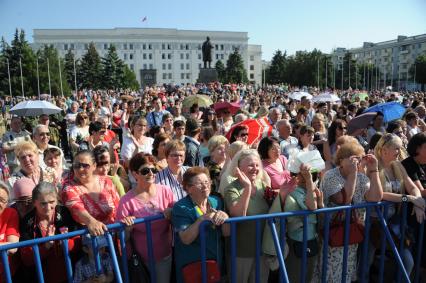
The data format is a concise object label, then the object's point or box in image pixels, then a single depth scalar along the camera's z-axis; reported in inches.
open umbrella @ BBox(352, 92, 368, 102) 626.0
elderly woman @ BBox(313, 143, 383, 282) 130.6
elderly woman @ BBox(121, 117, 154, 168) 221.9
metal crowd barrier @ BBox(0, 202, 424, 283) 106.9
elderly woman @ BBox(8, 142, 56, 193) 155.7
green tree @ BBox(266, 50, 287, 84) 2975.1
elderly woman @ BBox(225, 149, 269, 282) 121.9
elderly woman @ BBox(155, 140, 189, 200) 151.5
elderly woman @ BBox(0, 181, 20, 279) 109.0
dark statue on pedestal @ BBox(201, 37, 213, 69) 1624.0
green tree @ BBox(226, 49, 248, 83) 3051.2
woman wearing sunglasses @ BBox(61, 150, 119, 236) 118.3
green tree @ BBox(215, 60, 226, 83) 2999.5
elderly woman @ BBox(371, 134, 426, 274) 134.8
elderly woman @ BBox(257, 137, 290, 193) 164.6
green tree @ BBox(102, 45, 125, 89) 2578.7
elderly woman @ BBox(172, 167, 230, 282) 113.3
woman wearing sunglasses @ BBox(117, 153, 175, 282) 121.8
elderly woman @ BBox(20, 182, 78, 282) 111.7
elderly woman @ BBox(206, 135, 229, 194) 178.9
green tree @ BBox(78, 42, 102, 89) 2438.5
